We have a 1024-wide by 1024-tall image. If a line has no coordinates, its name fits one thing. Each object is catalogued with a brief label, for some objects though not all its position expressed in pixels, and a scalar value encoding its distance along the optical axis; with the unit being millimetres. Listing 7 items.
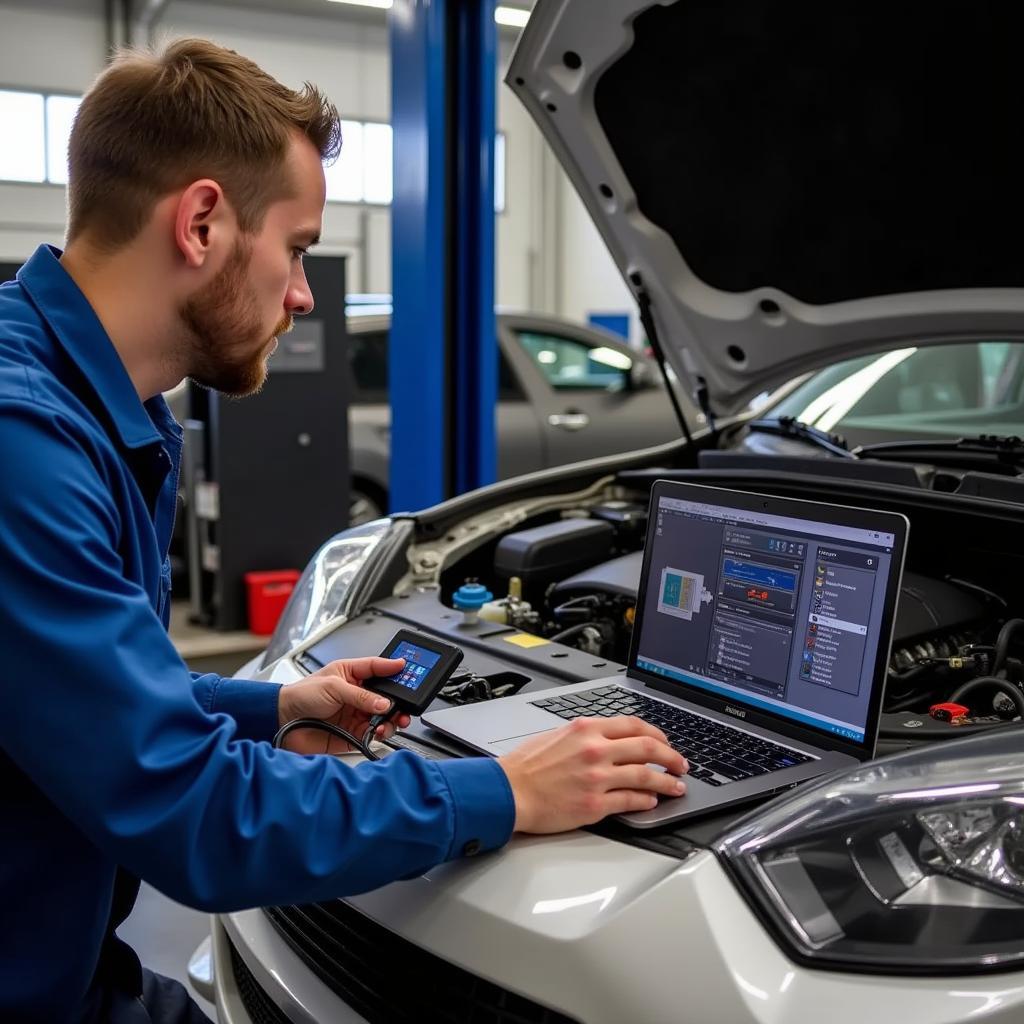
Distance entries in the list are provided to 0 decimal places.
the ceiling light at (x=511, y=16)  10231
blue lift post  3975
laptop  1345
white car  1080
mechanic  1006
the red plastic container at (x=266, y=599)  4730
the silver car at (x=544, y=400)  5680
